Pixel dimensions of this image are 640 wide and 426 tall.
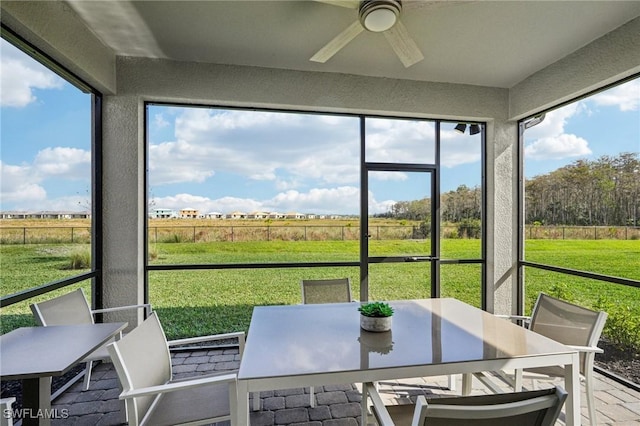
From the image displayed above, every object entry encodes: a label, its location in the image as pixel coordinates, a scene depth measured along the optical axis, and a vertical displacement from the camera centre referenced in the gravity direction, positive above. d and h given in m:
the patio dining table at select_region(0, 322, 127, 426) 1.45 -0.68
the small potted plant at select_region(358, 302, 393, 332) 1.96 -0.61
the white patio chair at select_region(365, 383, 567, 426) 1.08 -0.65
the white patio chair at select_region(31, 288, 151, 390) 2.17 -0.68
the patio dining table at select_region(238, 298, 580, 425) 1.47 -0.70
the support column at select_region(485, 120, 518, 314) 3.99 -0.03
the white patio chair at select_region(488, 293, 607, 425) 2.02 -0.78
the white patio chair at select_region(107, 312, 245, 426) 1.46 -0.84
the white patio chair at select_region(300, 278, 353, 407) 2.85 -0.66
